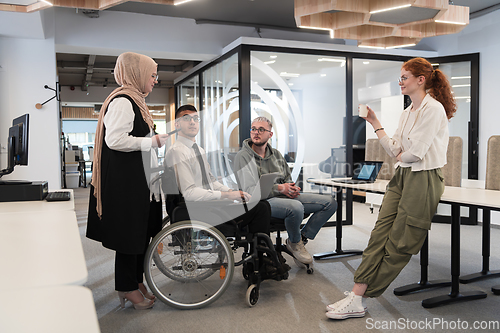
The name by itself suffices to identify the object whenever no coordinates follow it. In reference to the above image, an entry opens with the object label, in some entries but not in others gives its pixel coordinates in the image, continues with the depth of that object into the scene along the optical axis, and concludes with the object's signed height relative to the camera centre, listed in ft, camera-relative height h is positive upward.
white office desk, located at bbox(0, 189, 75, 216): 6.48 -0.96
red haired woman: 7.26 -0.71
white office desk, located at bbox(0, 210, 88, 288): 2.97 -0.95
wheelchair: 7.81 -2.20
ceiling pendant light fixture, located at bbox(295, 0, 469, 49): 9.97 +3.75
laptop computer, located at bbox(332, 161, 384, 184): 11.10 -0.67
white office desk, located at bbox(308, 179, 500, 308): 7.40 -1.39
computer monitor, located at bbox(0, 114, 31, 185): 8.41 +0.15
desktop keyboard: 7.57 -0.88
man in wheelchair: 7.99 -1.03
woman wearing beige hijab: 7.02 -0.26
